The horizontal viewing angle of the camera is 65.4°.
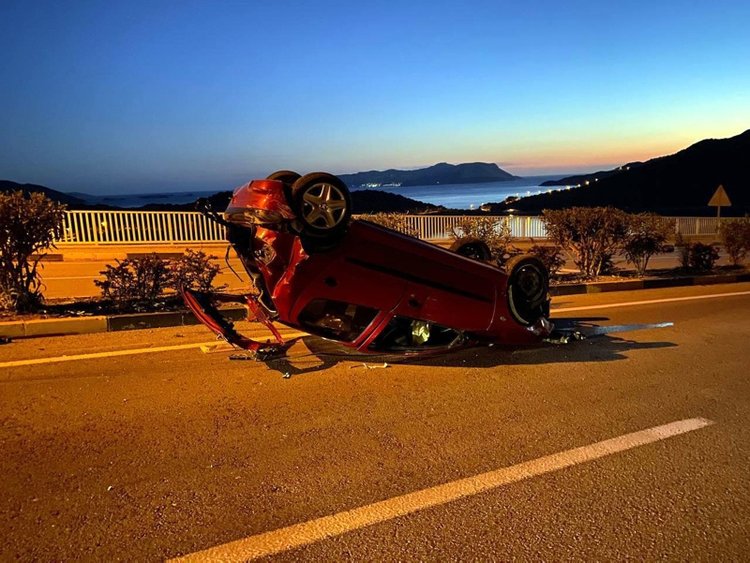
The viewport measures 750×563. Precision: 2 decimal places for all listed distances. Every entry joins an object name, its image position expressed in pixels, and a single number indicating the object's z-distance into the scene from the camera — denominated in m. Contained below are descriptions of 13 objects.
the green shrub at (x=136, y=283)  8.41
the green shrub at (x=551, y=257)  11.94
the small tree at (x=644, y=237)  12.73
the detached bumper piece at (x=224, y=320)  5.44
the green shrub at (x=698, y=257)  13.85
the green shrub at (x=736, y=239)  15.02
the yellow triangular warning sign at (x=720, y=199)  20.48
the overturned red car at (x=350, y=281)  4.88
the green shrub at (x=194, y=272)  8.73
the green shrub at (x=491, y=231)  12.08
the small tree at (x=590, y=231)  12.49
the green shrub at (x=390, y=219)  12.41
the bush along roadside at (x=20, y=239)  7.54
